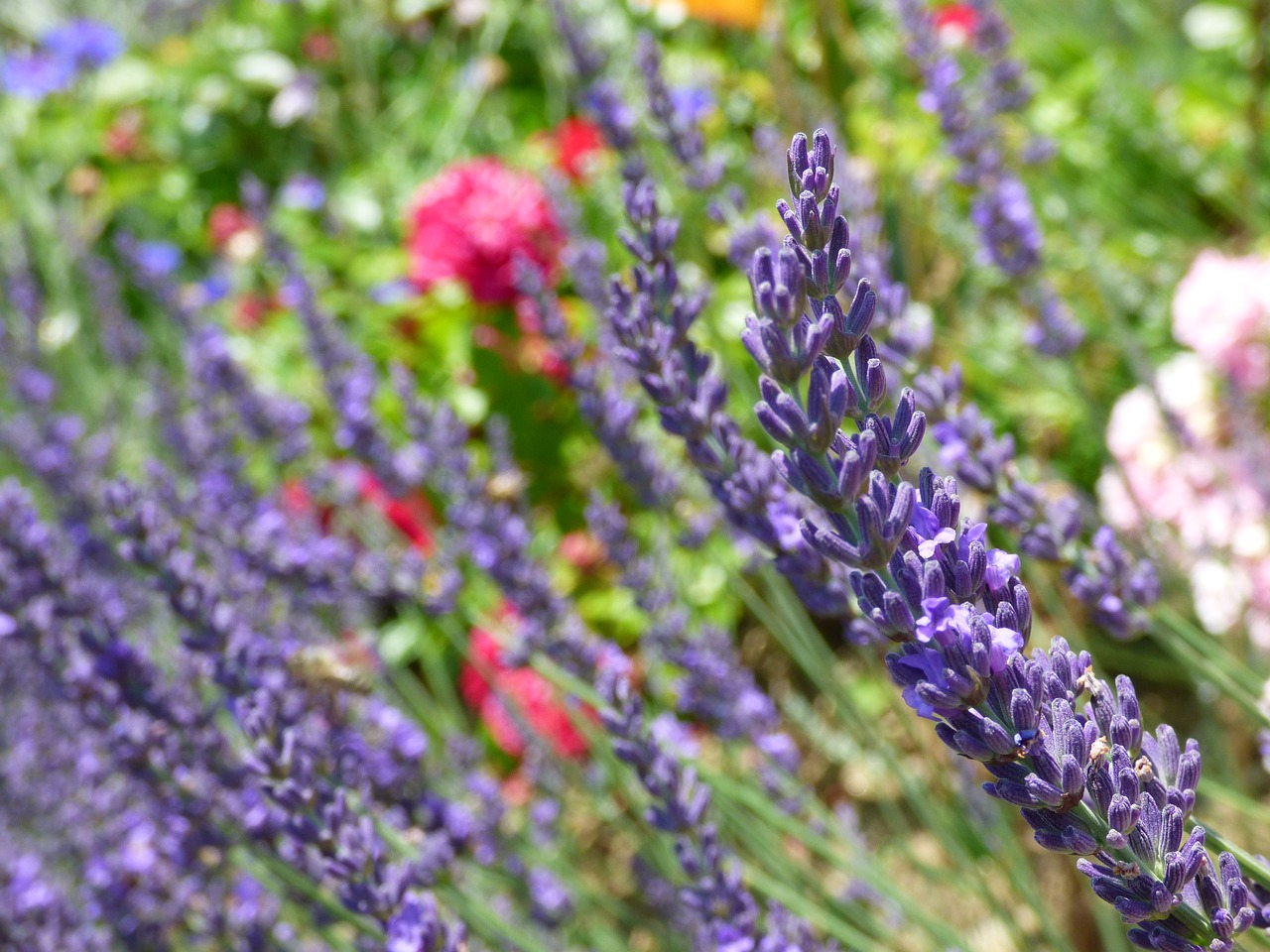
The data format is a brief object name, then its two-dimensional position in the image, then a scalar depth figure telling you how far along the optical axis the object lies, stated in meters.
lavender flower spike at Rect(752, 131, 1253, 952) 0.78
